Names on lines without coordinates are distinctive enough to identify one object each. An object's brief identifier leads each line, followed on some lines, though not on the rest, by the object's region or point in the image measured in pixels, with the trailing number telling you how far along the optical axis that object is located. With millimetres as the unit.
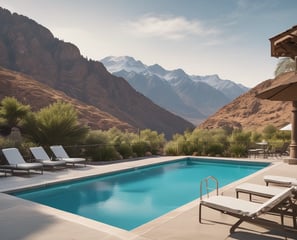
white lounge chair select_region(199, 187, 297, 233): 4121
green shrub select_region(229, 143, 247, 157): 15695
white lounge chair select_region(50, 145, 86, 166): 10828
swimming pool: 6984
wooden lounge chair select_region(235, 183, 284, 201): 5273
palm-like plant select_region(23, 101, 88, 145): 12711
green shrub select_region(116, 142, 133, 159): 14383
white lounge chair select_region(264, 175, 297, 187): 6131
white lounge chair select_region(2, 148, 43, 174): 9273
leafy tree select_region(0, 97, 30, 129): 13602
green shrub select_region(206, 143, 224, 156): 15859
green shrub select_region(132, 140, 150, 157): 15250
